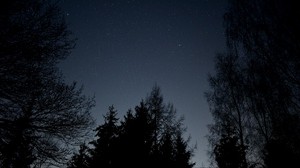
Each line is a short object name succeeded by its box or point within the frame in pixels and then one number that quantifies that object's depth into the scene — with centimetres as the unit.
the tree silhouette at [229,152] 1455
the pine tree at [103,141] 1518
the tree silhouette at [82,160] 1661
